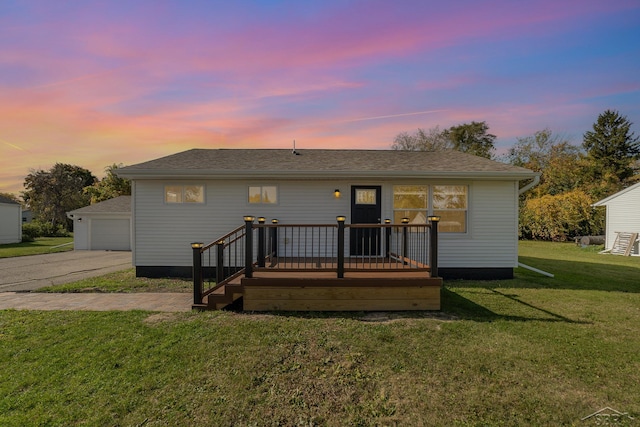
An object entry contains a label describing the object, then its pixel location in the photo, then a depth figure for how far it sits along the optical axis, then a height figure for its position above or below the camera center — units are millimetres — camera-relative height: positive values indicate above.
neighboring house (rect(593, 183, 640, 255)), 14242 -105
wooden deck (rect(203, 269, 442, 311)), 4926 -1439
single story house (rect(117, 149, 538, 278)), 7570 +76
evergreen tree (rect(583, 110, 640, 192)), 24125 +5622
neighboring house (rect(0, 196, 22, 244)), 19495 -822
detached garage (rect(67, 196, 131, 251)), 15617 -1064
